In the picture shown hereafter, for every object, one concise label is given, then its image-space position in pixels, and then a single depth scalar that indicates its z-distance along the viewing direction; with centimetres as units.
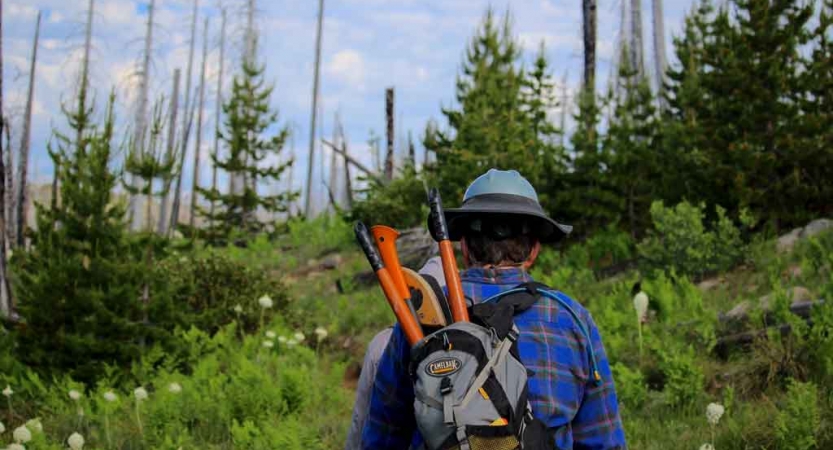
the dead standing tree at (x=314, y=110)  3459
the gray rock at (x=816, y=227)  1288
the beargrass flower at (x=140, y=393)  673
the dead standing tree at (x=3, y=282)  1027
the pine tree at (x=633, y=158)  1625
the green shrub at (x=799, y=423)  592
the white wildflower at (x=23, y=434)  568
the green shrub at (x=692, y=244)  1271
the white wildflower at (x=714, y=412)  528
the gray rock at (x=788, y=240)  1269
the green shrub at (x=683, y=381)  755
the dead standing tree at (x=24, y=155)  2372
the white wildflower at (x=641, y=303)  803
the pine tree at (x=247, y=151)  2830
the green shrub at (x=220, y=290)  1160
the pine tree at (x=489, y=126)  1678
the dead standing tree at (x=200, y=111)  3951
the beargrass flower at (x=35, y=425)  654
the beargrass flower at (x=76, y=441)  563
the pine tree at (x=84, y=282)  909
